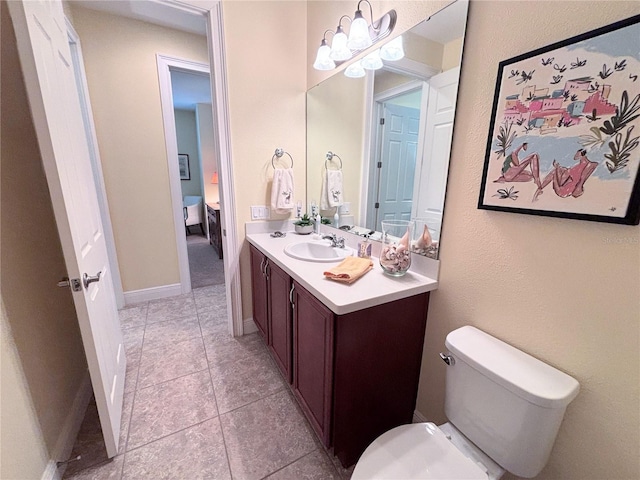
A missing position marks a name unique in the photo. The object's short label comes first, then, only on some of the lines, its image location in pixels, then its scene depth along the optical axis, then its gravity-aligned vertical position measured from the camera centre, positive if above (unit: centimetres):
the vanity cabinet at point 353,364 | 107 -81
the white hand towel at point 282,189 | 198 -11
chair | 508 -71
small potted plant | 210 -39
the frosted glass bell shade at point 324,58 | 164 +71
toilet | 78 -77
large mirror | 112 +23
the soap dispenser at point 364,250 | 152 -41
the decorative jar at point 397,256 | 122 -35
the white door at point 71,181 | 86 -4
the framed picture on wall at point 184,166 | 540 +14
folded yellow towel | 117 -42
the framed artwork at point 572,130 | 66 +14
